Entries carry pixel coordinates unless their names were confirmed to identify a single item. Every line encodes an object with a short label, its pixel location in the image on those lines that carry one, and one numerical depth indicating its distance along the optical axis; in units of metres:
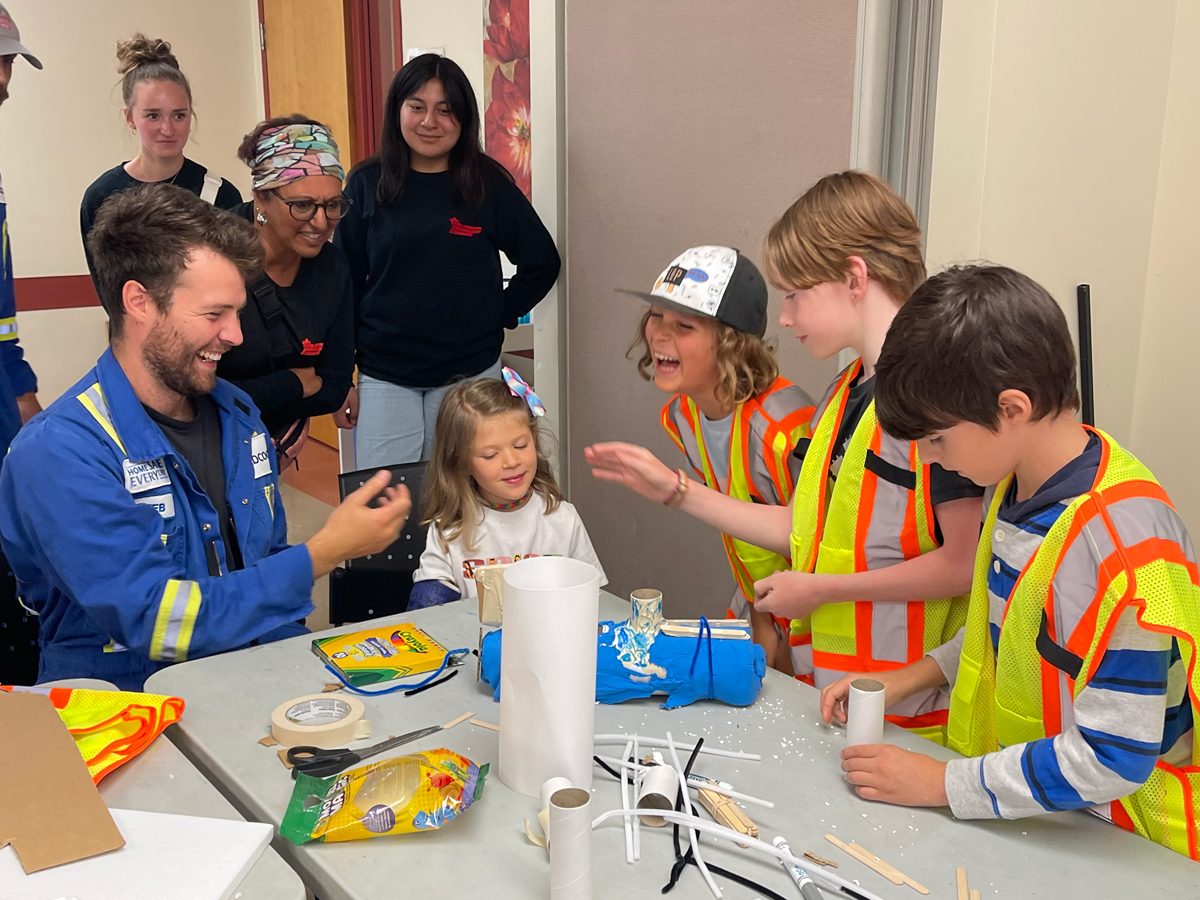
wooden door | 5.14
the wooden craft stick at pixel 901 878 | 1.05
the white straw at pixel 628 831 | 1.11
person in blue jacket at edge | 1.92
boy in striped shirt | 1.08
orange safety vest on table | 1.26
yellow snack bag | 1.12
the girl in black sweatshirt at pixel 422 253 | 2.98
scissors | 1.27
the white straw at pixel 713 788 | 1.21
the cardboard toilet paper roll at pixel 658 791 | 1.18
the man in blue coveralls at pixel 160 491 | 1.64
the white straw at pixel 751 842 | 1.05
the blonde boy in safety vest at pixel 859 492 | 1.61
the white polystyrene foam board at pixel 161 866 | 1.00
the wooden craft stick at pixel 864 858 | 1.07
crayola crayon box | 1.54
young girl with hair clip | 2.13
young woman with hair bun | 3.17
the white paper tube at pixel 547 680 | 1.16
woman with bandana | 2.52
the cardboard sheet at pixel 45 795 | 1.06
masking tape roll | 1.33
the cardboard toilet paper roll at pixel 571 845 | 0.98
